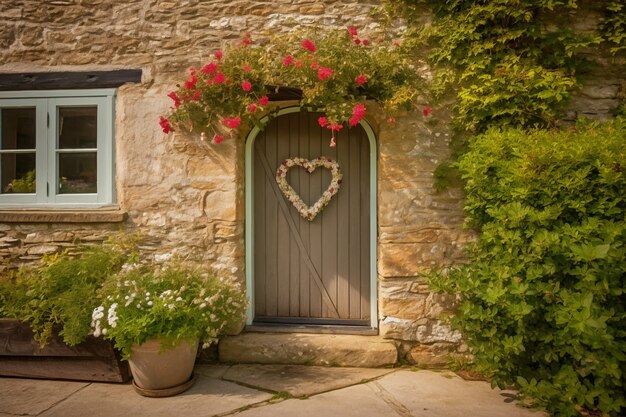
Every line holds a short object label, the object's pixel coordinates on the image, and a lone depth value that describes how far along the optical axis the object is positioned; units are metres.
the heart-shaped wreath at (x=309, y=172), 3.80
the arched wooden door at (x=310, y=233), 3.85
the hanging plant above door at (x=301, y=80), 3.10
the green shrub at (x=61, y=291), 2.99
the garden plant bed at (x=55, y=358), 3.11
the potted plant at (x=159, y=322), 2.79
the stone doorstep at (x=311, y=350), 3.39
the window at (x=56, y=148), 3.78
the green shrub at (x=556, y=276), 2.40
